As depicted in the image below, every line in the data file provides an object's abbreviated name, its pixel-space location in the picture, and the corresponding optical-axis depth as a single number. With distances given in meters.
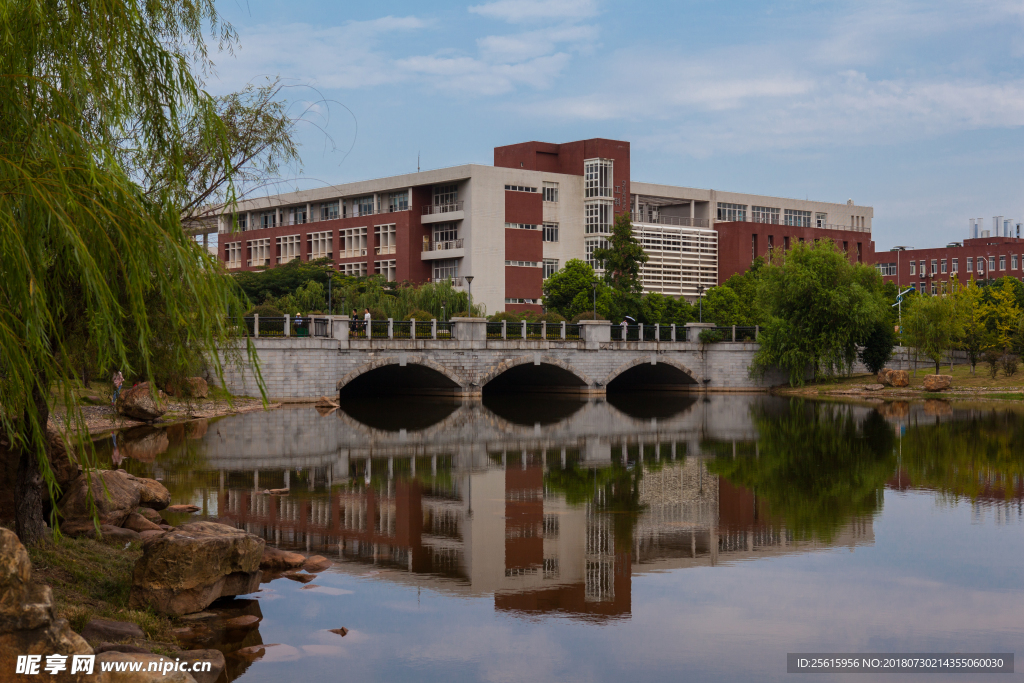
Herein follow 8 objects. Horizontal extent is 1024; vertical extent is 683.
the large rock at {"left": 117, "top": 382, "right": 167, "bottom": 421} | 30.86
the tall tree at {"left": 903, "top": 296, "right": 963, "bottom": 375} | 52.66
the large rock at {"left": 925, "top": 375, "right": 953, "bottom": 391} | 49.00
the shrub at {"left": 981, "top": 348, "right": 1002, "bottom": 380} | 50.78
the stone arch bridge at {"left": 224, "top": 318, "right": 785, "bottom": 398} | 40.31
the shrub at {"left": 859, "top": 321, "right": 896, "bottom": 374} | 53.59
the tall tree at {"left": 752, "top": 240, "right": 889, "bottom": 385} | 51.50
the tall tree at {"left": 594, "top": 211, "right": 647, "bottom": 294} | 67.25
